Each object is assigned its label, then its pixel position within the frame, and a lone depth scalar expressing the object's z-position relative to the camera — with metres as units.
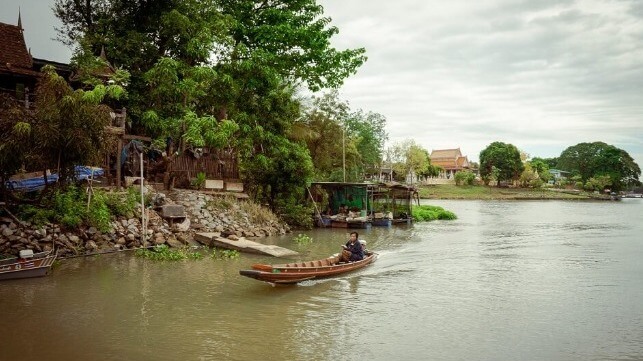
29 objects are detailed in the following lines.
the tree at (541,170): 81.56
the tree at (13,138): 12.13
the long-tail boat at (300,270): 11.78
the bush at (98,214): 16.39
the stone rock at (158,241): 17.70
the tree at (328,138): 34.72
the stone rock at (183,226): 19.61
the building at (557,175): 90.69
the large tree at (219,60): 21.66
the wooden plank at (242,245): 17.65
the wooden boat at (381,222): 31.22
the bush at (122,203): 17.73
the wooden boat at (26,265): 12.16
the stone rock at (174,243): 18.00
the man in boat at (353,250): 15.20
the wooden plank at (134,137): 20.35
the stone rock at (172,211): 19.62
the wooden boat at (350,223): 29.17
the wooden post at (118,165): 19.43
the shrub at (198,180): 23.68
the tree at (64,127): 12.62
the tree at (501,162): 73.69
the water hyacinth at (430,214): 36.69
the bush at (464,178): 76.56
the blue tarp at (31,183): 14.78
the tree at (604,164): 83.62
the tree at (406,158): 66.19
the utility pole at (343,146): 36.62
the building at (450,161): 85.69
